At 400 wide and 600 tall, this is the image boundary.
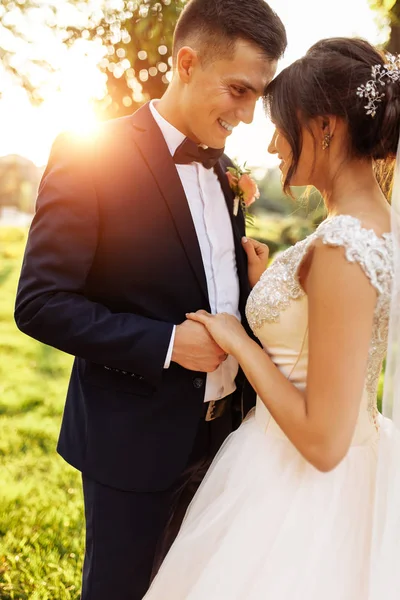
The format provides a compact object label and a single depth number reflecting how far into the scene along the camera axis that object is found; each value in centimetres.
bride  148
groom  186
